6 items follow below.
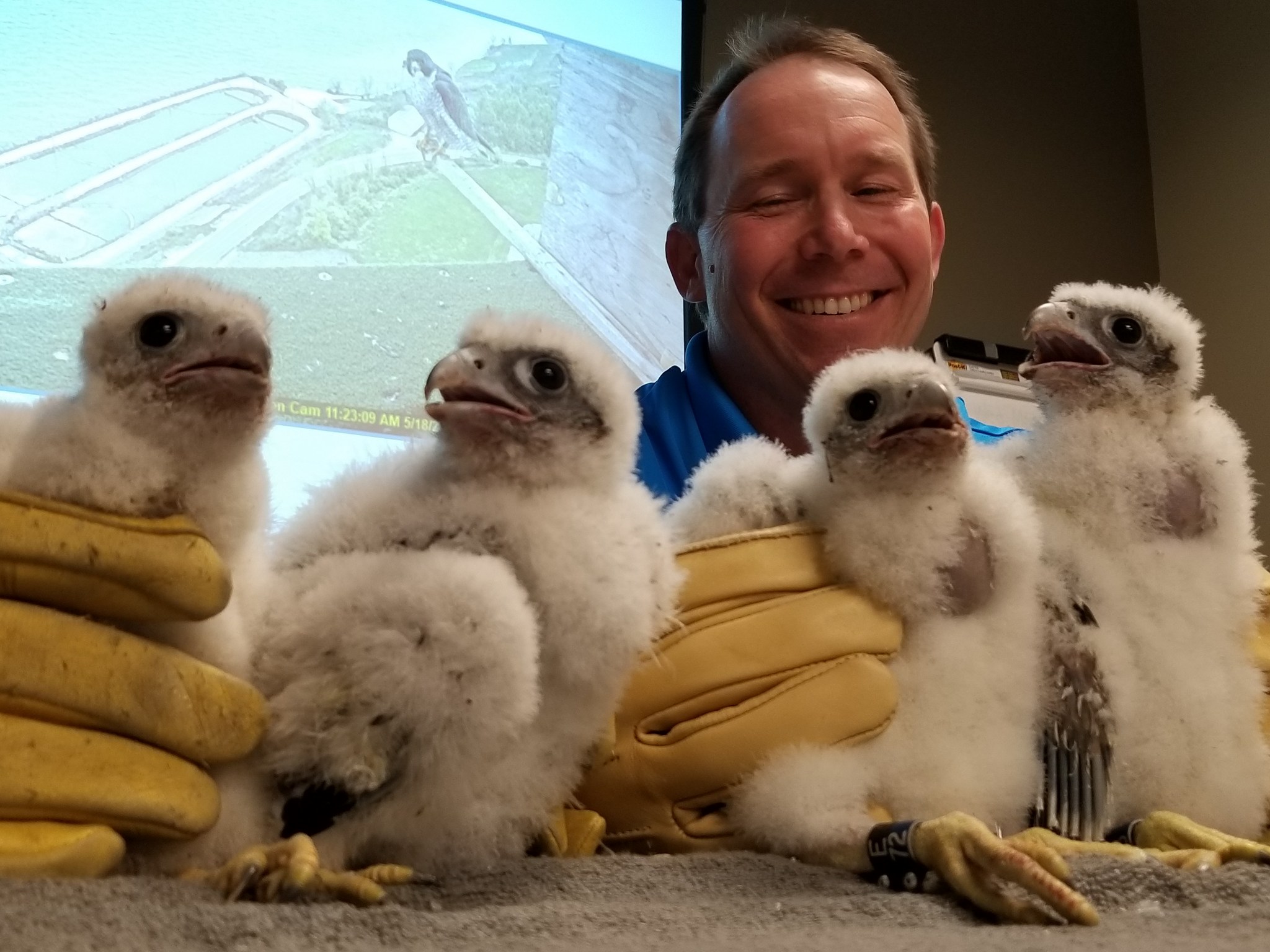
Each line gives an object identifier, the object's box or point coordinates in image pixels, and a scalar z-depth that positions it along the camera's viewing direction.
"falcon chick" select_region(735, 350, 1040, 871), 0.31
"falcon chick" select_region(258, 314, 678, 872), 0.26
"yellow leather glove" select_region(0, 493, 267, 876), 0.23
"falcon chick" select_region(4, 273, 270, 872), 0.26
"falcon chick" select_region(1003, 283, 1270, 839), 0.34
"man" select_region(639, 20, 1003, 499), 0.55
